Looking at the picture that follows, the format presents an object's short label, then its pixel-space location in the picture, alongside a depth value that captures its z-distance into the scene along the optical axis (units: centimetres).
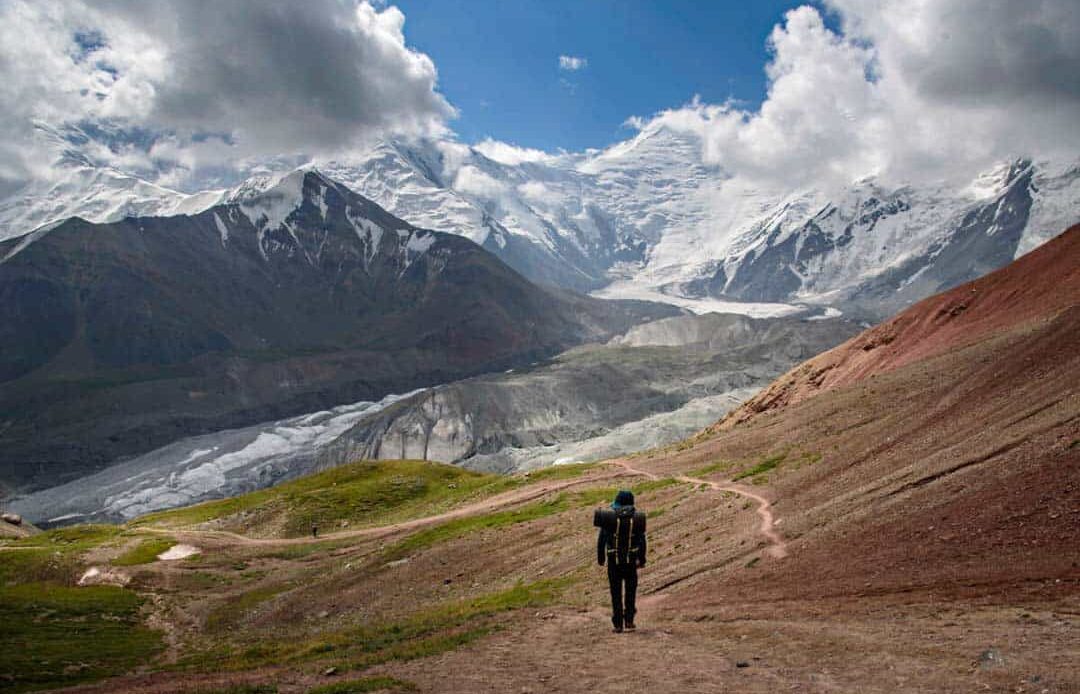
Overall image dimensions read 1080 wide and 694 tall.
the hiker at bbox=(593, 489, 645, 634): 1798
